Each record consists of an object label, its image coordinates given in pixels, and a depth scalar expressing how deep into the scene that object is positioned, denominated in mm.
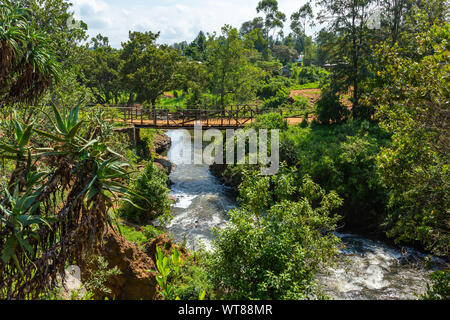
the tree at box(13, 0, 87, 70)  13922
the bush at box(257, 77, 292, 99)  41438
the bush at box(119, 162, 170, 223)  13000
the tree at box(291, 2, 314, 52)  68188
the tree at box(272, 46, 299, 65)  72188
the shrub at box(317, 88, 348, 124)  21125
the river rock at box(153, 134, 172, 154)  25908
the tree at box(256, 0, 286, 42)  73875
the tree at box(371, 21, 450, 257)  5988
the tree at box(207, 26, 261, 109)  26000
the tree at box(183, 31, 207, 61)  62250
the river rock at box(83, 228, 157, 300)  6371
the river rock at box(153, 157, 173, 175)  20681
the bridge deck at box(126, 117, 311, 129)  20719
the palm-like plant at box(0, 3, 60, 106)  5379
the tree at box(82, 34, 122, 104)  36188
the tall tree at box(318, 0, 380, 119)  20203
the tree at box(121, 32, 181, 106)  28641
